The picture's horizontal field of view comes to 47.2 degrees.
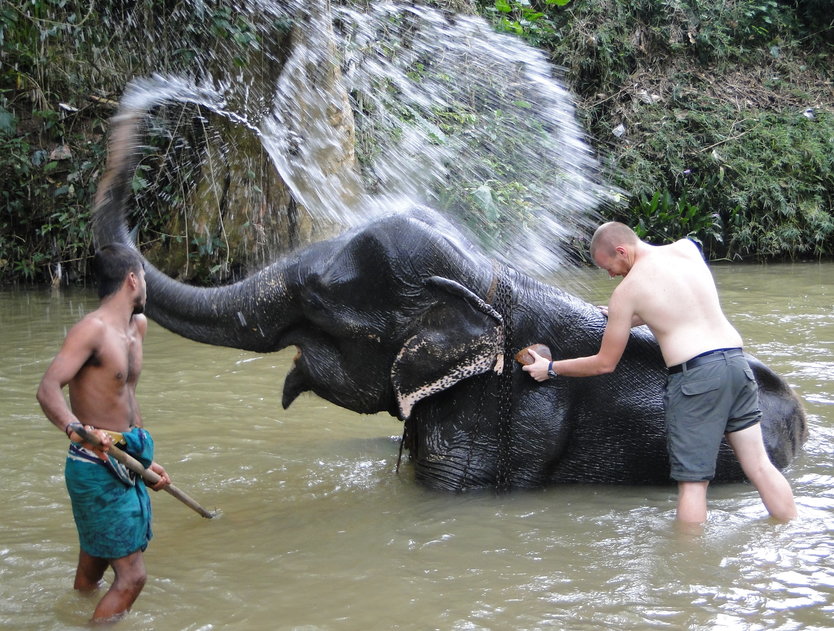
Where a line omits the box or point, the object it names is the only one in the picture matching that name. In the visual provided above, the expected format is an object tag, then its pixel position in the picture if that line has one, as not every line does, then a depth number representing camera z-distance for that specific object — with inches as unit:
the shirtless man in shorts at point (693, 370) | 150.4
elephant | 159.9
